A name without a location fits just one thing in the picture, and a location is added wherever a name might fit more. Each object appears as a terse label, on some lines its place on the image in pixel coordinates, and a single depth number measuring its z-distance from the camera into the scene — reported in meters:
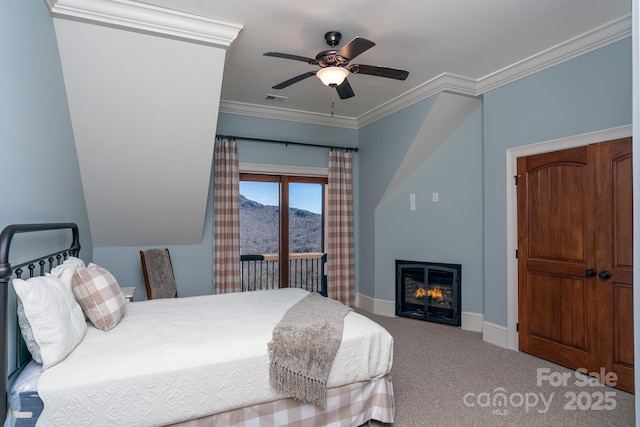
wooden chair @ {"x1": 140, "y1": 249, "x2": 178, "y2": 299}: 4.08
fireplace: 4.57
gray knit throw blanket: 2.07
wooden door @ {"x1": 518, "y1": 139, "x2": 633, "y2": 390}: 2.92
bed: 1.65
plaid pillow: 2.18
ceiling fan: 2.62
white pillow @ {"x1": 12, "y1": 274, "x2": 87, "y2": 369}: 1.65
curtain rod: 4.84
